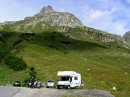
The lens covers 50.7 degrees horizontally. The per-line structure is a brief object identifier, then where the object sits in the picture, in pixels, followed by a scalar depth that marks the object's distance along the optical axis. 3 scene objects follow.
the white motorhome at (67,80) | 33.64
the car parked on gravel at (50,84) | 34.29
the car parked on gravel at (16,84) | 35.09
